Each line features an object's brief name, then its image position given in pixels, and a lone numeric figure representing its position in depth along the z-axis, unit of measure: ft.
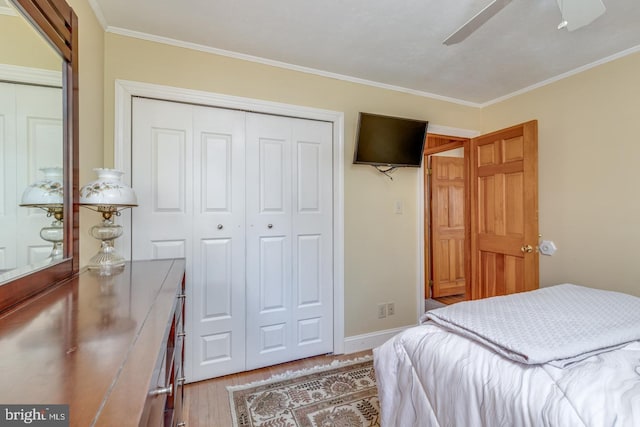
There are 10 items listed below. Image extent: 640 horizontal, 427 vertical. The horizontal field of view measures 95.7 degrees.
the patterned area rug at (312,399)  5.52
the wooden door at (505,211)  7.71
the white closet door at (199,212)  6.30
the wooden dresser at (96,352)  1.46
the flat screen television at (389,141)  7.95
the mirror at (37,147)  2.71
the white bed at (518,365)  2.71
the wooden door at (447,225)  13.10
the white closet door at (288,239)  7.23
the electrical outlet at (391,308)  8.74
